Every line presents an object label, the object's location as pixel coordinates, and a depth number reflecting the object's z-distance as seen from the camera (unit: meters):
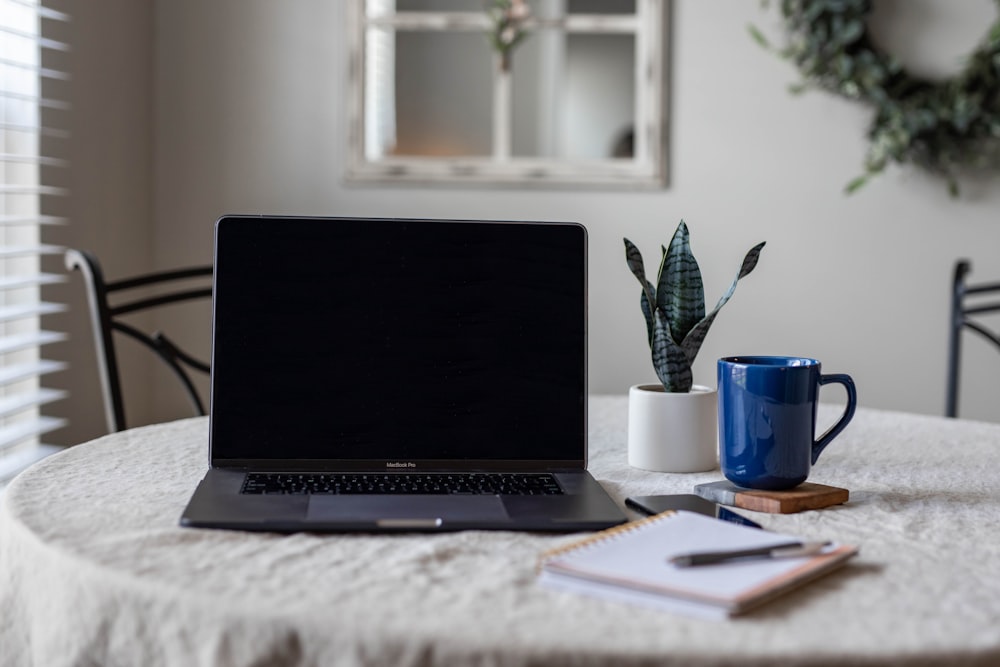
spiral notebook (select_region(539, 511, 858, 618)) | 0.61
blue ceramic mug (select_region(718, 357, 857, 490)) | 0.91
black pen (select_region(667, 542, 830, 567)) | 0.66
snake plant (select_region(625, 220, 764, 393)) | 1.06
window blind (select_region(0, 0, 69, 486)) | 2.04
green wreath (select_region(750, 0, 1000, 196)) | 2.63
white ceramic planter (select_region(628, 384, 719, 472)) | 1.04
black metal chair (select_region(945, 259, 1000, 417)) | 2.23
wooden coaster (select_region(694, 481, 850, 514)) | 0.87
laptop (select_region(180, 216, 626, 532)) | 0.97
